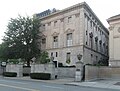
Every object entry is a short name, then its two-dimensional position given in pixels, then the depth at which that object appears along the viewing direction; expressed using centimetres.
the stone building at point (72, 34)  1688
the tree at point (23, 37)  1892
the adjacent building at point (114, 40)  1612
